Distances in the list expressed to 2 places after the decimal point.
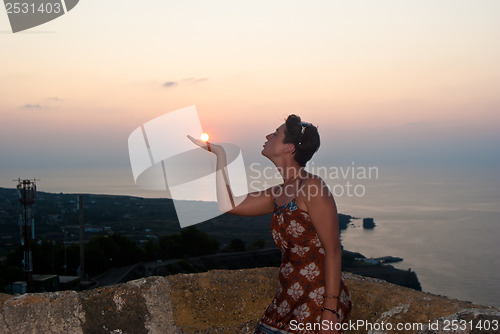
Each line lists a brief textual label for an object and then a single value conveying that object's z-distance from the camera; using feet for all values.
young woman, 8.13
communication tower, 69.09
